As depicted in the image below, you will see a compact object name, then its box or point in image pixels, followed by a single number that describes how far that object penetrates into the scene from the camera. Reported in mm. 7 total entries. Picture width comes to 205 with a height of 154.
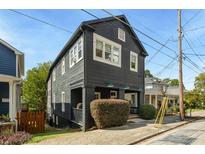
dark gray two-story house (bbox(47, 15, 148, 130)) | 8042
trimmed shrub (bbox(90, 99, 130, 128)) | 7524
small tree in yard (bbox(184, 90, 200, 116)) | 13581
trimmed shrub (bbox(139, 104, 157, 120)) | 10591
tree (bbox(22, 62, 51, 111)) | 14582
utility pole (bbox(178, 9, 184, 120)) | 10571
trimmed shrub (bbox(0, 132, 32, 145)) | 5703
